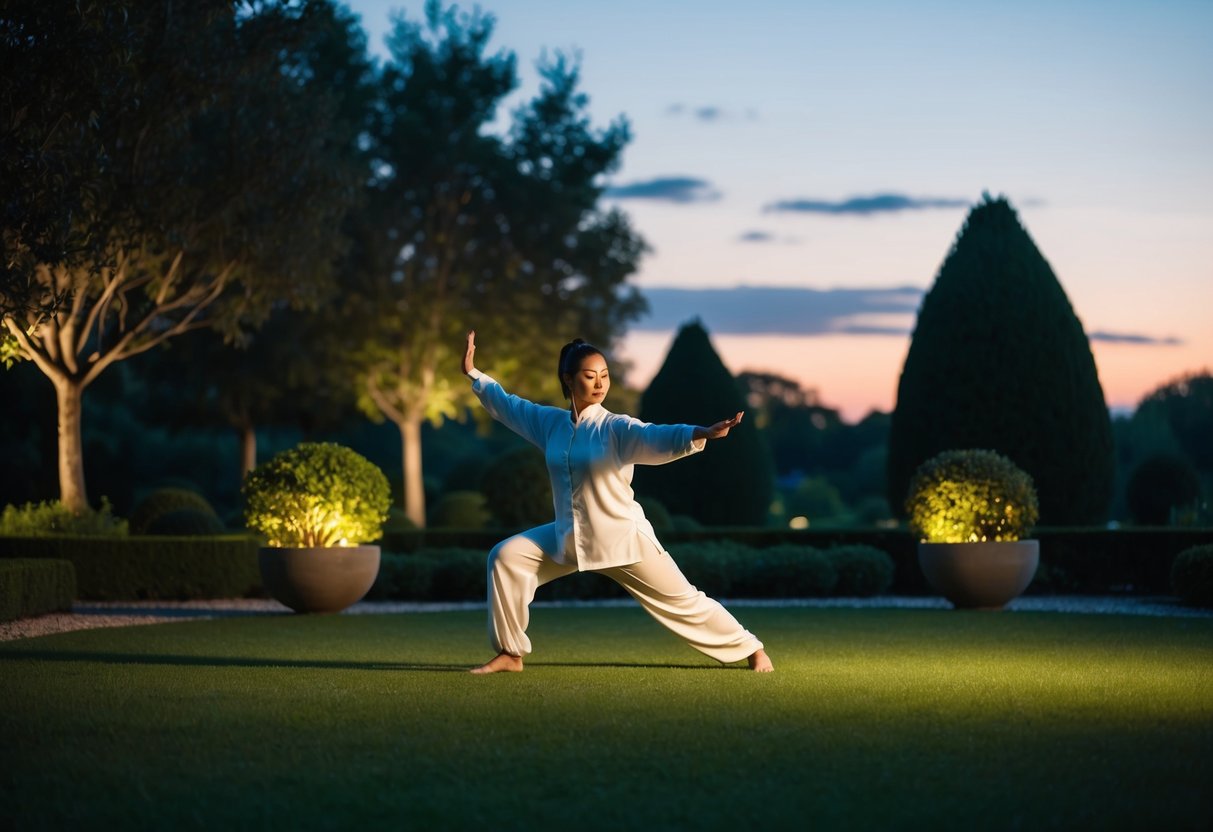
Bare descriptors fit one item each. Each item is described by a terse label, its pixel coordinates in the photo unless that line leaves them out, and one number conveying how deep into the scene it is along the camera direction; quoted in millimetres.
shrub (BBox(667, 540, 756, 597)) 16922
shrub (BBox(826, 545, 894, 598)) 17484
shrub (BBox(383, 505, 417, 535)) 22094
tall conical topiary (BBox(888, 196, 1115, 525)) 19547
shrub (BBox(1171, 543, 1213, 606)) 15008
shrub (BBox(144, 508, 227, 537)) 18844
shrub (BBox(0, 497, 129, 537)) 18000
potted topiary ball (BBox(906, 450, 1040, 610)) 14430
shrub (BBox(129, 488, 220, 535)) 21859
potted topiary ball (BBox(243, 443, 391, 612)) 13812
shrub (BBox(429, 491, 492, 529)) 27062
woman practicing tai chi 8367
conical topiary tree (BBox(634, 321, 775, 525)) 23531
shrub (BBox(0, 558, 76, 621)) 12883
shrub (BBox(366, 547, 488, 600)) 16938
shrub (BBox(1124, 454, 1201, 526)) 27438
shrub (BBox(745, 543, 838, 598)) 17344
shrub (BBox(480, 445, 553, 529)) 19531
